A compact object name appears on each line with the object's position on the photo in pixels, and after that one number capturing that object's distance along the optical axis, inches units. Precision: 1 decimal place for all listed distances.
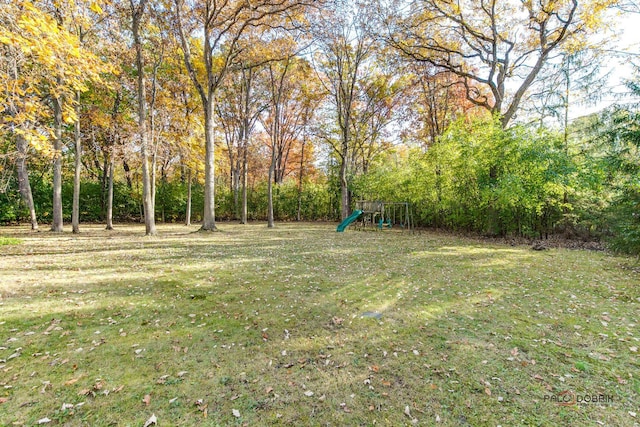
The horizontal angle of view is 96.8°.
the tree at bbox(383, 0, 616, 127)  401.4
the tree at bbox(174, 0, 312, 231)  439.2
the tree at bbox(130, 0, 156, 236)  407.2
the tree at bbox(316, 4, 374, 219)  571.3
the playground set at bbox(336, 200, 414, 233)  575.1
